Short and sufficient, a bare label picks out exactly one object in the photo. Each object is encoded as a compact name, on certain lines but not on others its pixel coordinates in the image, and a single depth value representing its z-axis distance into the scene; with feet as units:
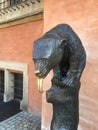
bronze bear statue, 3.72
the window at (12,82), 11.74
